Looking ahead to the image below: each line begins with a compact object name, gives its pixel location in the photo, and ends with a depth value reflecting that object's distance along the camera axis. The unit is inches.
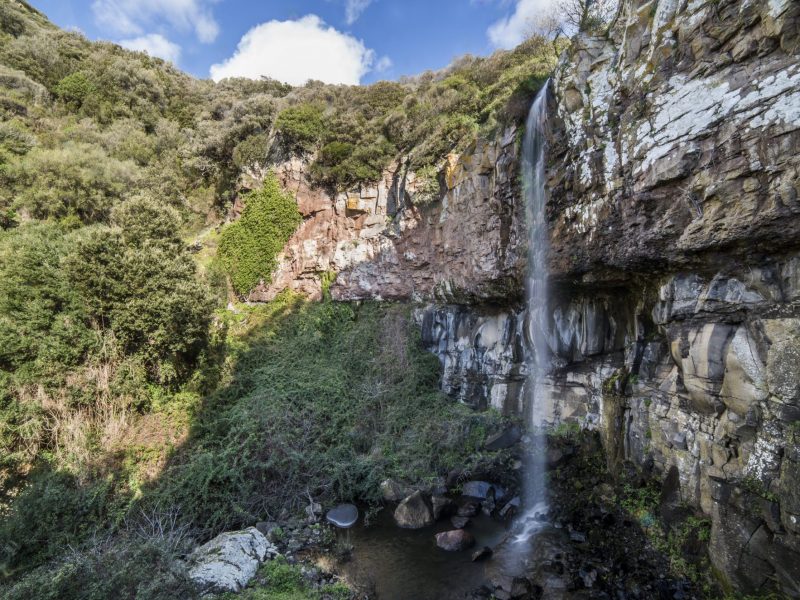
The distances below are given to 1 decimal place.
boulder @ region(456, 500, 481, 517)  344.1
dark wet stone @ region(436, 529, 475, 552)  300.2
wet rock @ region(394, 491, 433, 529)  335.9
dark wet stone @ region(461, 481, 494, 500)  367.9
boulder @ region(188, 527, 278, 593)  223.9
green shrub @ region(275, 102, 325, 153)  721.6
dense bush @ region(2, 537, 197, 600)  169.9
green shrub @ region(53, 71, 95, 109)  904.3
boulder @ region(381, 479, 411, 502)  374.9
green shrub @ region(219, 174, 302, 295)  712.4
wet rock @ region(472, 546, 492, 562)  284.8
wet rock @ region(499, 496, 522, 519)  340.5
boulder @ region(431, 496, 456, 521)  344.5
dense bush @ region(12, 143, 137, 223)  609.6
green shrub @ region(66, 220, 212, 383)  406.3
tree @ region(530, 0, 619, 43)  342.6
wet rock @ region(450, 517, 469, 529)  328.5
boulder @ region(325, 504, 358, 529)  342.3
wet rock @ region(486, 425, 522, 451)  419.2
